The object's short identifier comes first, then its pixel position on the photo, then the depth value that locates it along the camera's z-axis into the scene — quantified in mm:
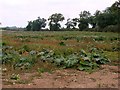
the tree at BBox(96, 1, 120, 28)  32979
